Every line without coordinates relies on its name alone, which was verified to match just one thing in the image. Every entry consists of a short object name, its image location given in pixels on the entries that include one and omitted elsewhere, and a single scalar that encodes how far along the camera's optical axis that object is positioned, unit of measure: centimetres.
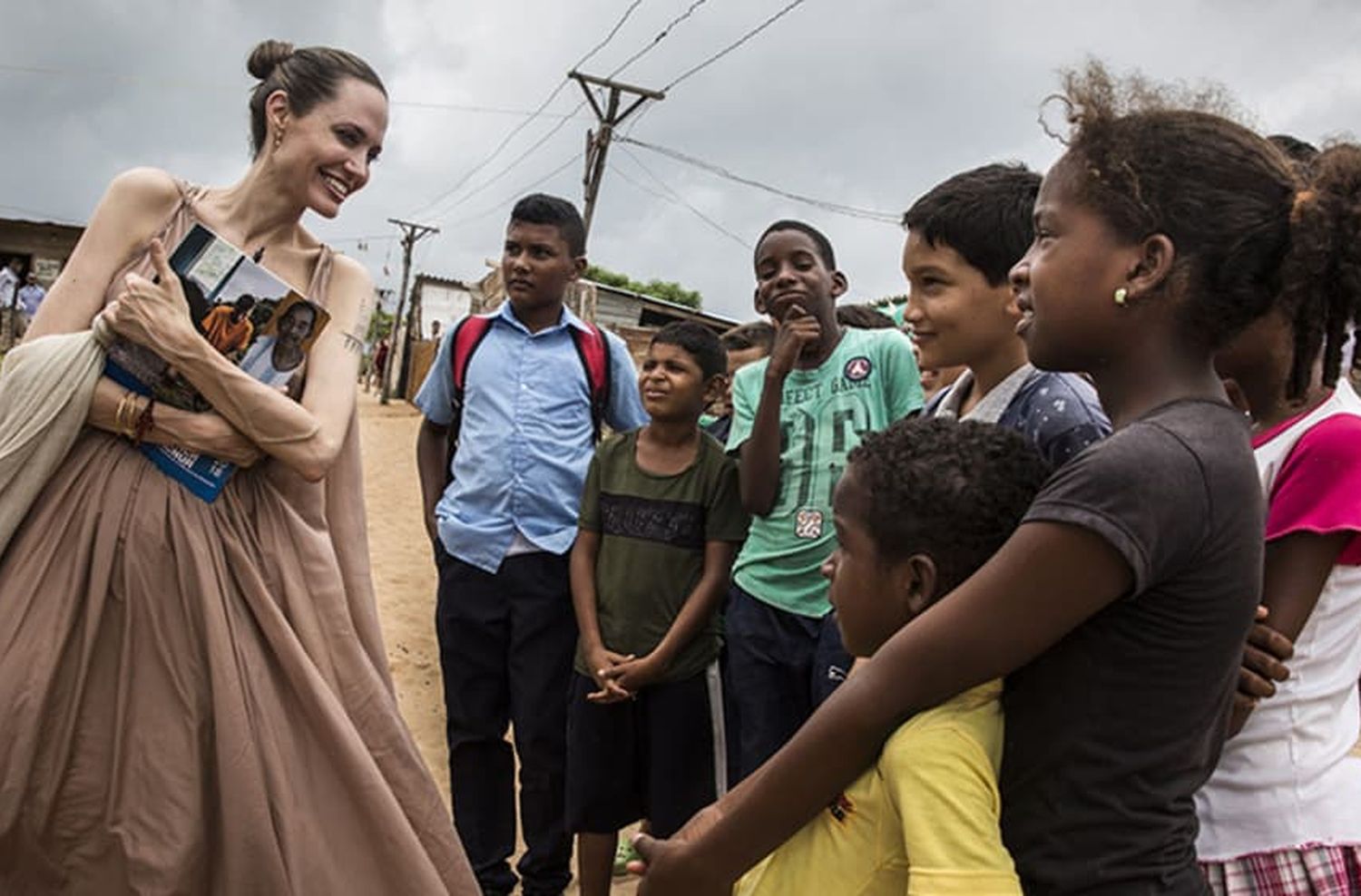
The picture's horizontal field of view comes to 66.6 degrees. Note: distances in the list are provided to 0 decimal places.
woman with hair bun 194
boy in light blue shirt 327
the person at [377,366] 3419
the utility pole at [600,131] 1619
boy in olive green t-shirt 298
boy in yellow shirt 114
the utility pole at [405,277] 3141
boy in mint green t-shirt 274
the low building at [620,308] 1728
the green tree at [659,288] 3622
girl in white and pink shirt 138
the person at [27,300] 2105
